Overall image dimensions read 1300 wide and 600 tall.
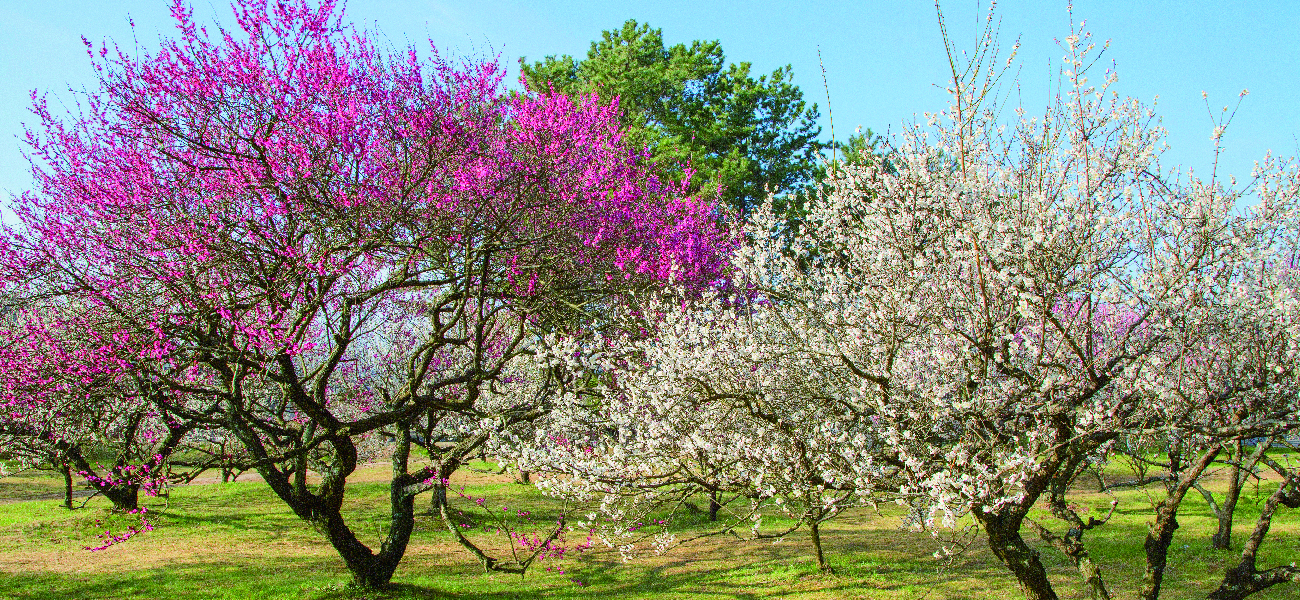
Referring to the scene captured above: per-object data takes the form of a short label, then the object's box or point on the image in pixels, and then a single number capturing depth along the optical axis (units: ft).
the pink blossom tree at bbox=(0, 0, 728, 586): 31.48
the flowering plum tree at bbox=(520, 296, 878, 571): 22.48
